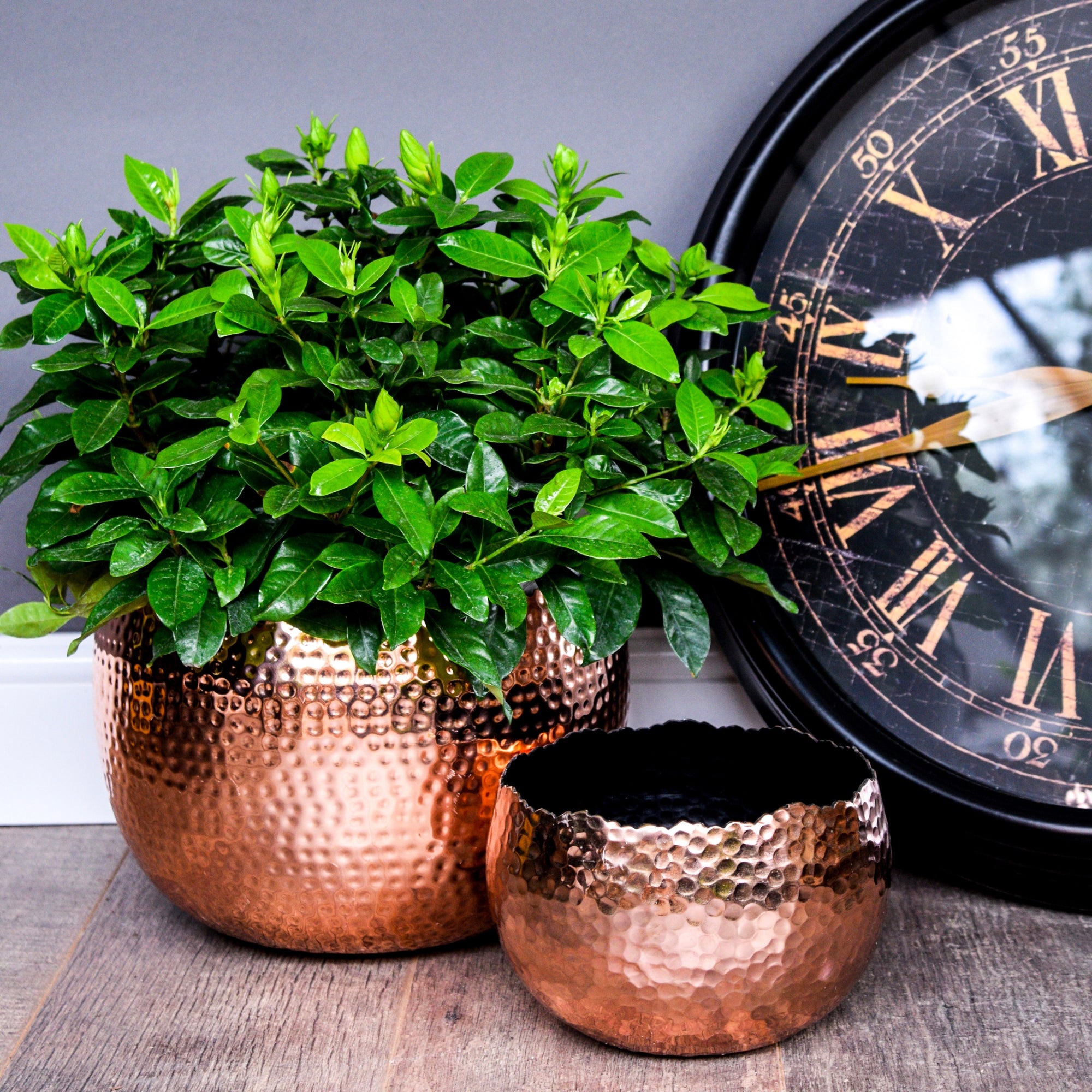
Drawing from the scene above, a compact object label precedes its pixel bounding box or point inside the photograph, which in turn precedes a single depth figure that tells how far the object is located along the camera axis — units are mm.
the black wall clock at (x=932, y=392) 1055
